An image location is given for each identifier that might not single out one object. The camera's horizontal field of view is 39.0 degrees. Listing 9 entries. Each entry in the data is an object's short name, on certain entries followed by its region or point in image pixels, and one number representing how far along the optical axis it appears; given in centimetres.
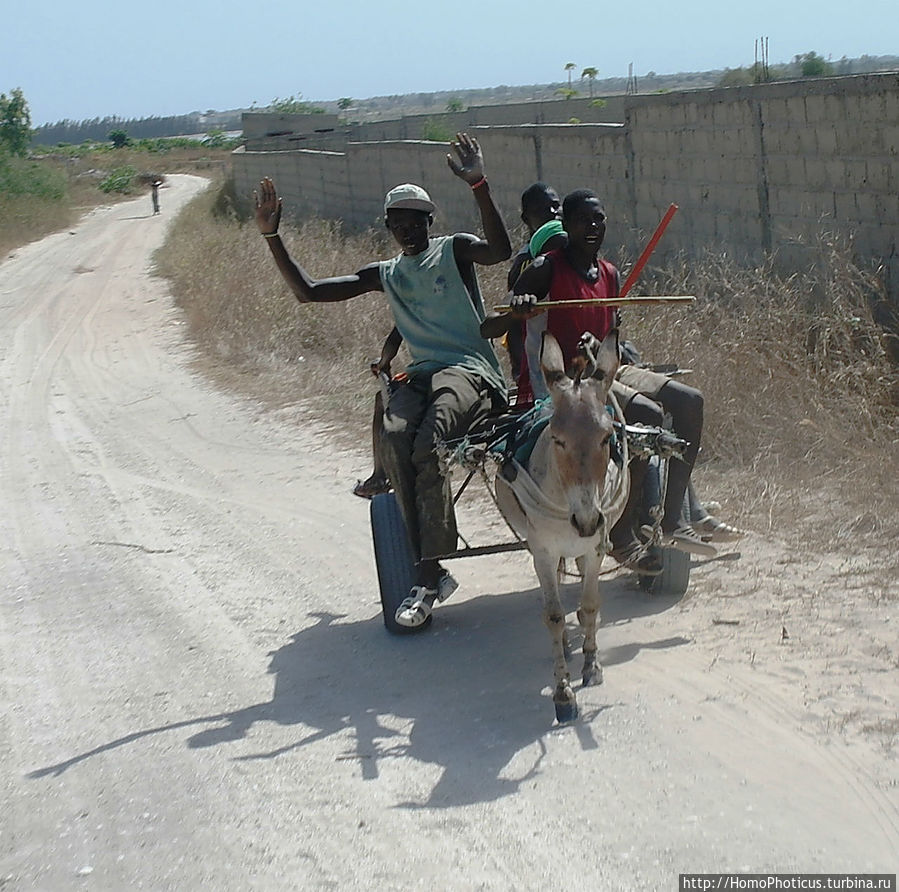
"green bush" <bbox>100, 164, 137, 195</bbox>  5600
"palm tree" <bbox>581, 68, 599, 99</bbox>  5390
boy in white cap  571
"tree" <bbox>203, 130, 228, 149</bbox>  9869
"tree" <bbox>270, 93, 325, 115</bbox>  6109
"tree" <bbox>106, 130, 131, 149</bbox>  9781
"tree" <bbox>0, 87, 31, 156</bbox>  6256
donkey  450
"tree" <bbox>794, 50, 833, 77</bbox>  4162
